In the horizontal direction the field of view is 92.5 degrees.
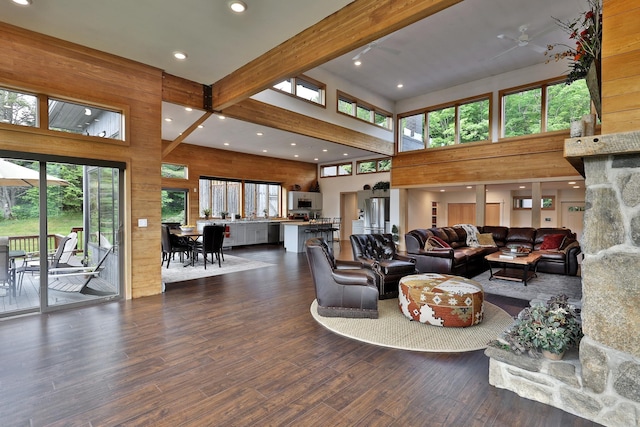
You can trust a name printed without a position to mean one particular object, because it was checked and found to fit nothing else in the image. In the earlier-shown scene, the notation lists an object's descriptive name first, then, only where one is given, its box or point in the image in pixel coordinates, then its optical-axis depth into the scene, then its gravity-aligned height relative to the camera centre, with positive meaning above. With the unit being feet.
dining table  22.51 -1.89
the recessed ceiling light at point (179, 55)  14.26 +7.27
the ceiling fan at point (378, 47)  19.17 +10.27
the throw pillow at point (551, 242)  21.86 -2.38
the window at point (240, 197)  35.06 +1.52
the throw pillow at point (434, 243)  20.62 -2.36
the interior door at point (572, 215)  33.55 -0.69
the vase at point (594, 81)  7.04 +3.07
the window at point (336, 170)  41.74 +5.54
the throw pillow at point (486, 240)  24.31 -2.49
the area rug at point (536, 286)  15.95 -4.40
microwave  41.50 +0.72
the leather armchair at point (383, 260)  14.98 -2.76
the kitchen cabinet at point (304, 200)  40.88 +1.22
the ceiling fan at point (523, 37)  18.04 +10.34
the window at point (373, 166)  38.27 +5.61
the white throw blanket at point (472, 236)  24.18 -2.17
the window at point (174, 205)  32.04 +0.46
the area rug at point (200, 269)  19.57 -4.30
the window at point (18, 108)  12.17 +4.14
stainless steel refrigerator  36.07 -0.59
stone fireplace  5.94 -1.56
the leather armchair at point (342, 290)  12.20 -3.24
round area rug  9.90 -4.38
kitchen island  30.48 -2.37
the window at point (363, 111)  27.37 +9.57
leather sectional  19.38 -2.93
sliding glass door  12.87 -1.13
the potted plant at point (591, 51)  7.02 +3.76
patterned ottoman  11.18 -3.50
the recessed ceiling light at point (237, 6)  10.82 +7.30
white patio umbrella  12.41 +1.41
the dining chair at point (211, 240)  22.22 -2.31
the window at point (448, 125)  29.04 +8.54
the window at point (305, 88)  22.86 +9.43
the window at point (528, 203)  34.86 +0.72
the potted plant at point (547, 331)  7.20 -3.00
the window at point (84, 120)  13.39 +4.16
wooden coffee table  17.94 -3.52
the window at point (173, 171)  31.45 +4.03
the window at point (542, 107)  24.44 +8.56
